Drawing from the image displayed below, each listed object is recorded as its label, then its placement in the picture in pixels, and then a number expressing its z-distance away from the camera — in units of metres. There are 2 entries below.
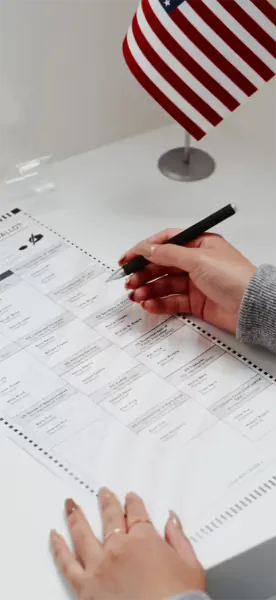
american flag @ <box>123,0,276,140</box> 1.13
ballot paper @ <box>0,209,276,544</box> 0.87
